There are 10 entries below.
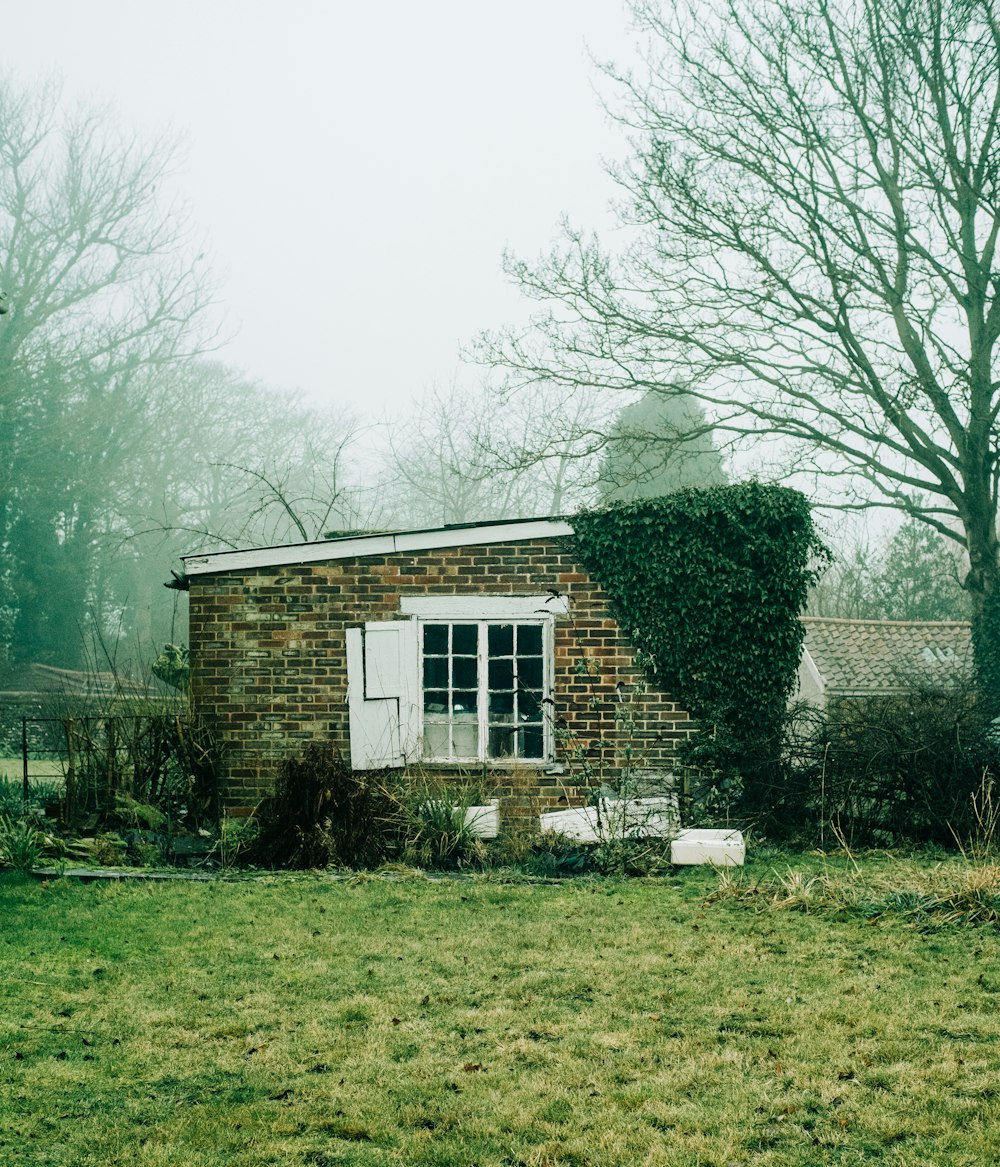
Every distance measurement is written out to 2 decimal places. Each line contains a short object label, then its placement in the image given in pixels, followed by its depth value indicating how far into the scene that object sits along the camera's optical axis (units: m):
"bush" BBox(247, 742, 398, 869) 10.08
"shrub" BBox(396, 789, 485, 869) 10.25
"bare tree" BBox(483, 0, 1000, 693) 18.67
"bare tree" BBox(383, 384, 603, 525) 40.34
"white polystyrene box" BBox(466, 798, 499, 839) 11.01
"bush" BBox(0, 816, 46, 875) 9.59
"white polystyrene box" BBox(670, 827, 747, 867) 9.88
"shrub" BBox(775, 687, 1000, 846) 11.16
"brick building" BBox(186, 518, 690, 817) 11.83
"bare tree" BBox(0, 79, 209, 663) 34.88
